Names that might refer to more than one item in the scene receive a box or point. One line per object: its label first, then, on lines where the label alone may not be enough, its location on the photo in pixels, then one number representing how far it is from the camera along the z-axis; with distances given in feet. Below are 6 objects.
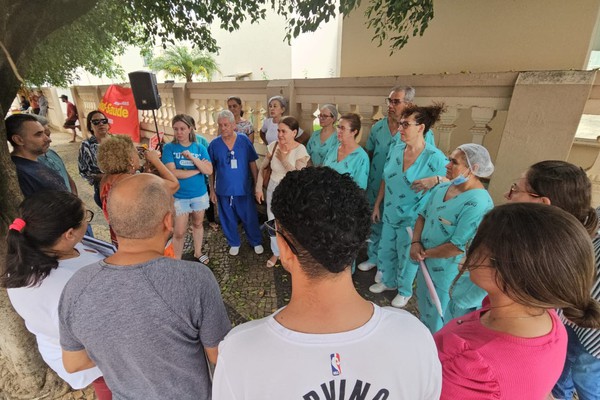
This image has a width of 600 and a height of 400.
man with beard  7.61
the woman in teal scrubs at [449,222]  6.63
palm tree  47.32
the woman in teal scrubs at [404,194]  8.96
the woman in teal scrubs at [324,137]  11.69
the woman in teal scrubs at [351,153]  10.11
